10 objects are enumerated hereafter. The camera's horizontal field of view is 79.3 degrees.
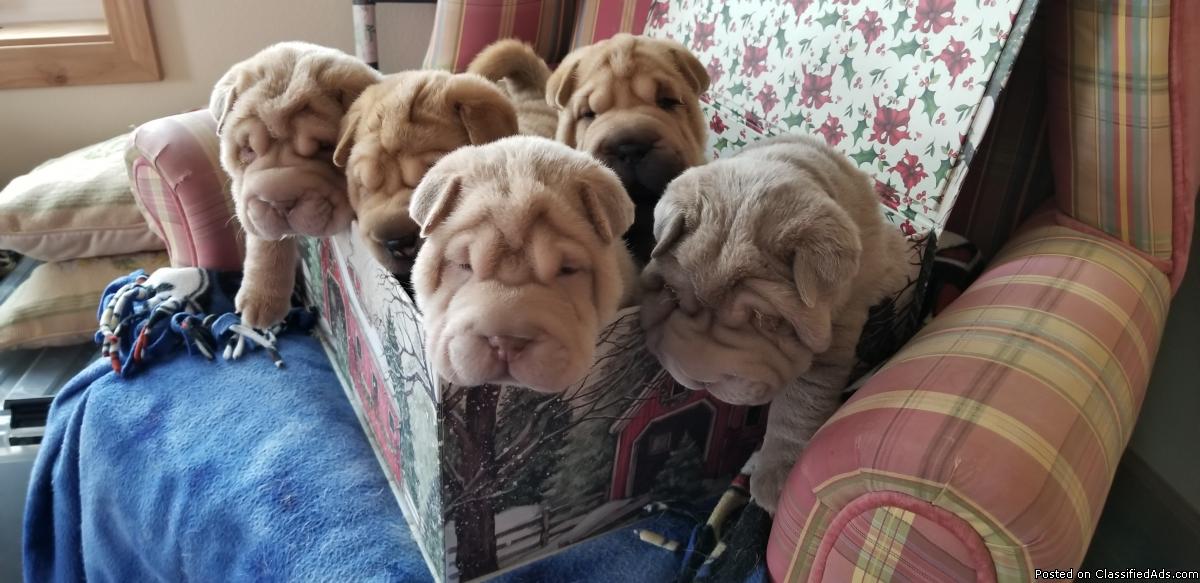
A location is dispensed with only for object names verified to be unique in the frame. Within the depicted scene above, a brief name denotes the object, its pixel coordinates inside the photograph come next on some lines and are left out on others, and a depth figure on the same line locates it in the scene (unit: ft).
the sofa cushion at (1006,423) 1.88
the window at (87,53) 5.69
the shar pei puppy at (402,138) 2.53
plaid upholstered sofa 1.93
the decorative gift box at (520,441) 2.31
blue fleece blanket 2.87
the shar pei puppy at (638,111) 2.91
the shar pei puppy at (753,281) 2.27
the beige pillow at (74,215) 4.68
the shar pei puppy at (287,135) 2.76
